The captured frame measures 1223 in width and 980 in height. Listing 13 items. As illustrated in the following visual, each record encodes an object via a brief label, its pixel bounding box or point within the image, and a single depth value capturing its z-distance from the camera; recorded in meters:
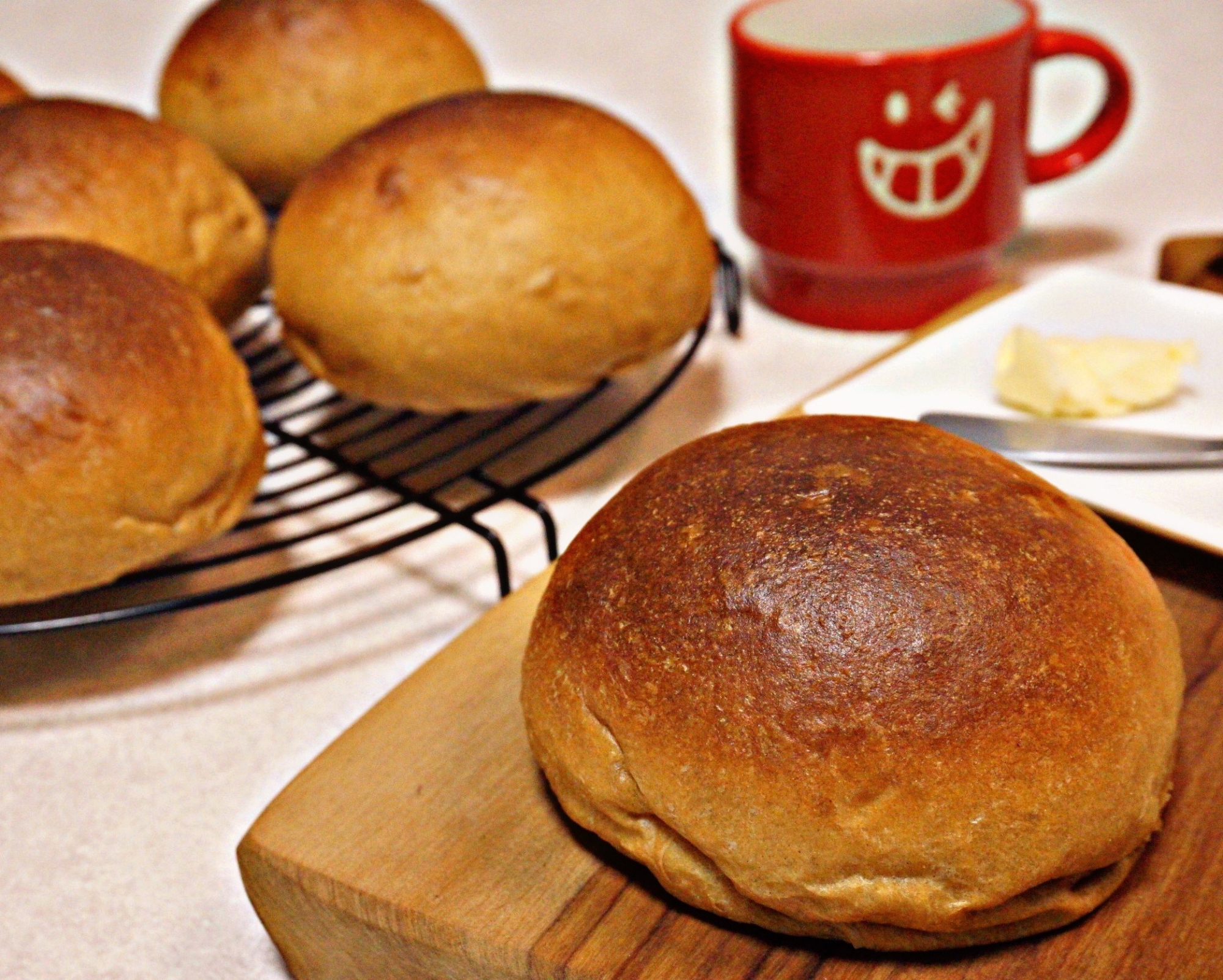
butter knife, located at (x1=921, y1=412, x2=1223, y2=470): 0.37
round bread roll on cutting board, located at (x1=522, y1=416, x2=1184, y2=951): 0.28
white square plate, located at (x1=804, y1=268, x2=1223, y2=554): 0.36
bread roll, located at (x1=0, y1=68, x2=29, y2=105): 0.52
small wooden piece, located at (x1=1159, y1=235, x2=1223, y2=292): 0.46
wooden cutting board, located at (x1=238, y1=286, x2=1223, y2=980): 0.29
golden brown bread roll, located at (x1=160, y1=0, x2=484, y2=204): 0.51
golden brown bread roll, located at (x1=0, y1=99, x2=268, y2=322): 0.43
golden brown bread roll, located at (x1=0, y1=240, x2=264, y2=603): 0.36
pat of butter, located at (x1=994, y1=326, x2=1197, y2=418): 0.39
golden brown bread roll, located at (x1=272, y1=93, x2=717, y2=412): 0.41
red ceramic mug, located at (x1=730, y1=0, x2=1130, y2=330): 0.46
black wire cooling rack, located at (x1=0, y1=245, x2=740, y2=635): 0.38
